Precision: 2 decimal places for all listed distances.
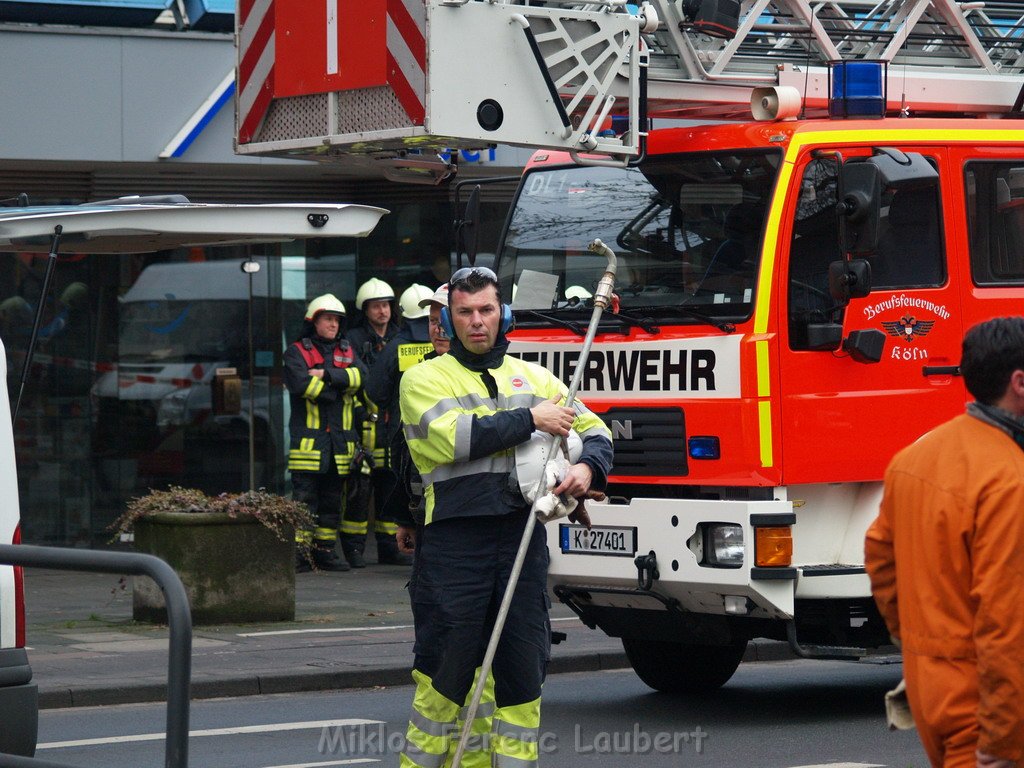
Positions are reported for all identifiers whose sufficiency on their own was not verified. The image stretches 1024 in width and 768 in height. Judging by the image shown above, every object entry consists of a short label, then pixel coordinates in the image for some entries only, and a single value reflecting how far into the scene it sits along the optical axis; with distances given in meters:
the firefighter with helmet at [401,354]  23.22
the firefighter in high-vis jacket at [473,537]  12.20
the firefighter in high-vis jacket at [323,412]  28.78
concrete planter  22.72
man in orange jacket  7.84
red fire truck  15.55
